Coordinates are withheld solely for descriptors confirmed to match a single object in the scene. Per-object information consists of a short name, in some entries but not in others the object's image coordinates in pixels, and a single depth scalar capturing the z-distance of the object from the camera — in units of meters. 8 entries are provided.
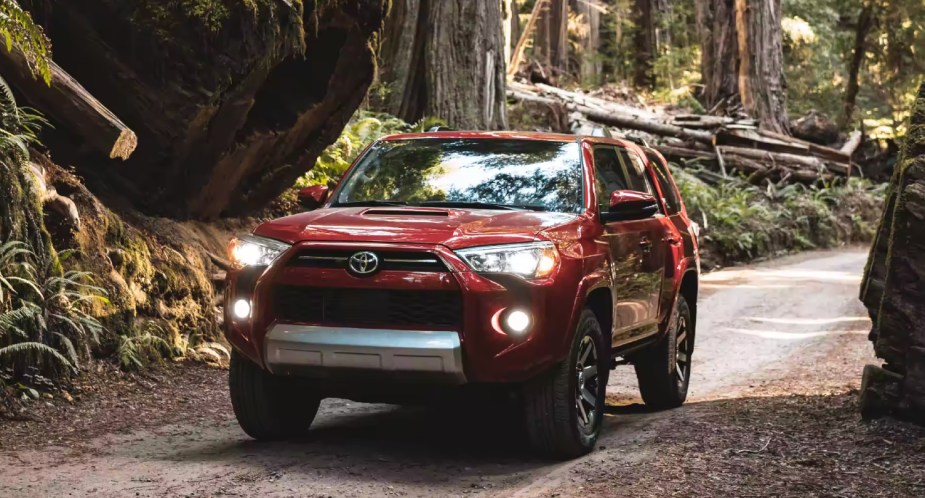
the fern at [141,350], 8.96
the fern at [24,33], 7.17
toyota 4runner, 6.02
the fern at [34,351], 7.61
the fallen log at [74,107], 8.83
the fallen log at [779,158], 28.14
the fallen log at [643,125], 28.02
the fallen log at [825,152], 29.03
